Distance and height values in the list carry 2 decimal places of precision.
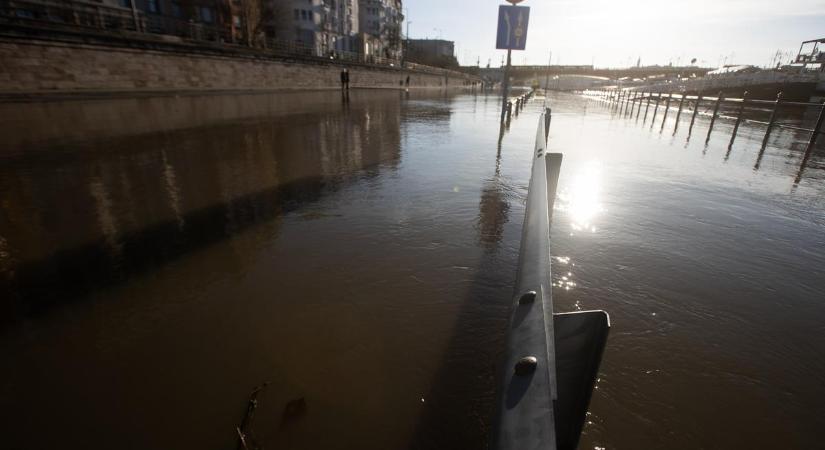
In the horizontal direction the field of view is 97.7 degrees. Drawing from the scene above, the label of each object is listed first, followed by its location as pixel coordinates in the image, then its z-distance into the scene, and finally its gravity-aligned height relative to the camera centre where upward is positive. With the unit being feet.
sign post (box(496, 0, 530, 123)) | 38.88 +6.98
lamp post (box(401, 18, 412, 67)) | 291.38 +34.63
